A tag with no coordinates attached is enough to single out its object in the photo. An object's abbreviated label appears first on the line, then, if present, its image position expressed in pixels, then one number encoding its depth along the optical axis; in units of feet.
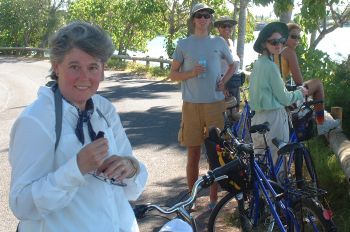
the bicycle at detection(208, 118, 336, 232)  12.15
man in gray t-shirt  17.48
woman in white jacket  6.10
